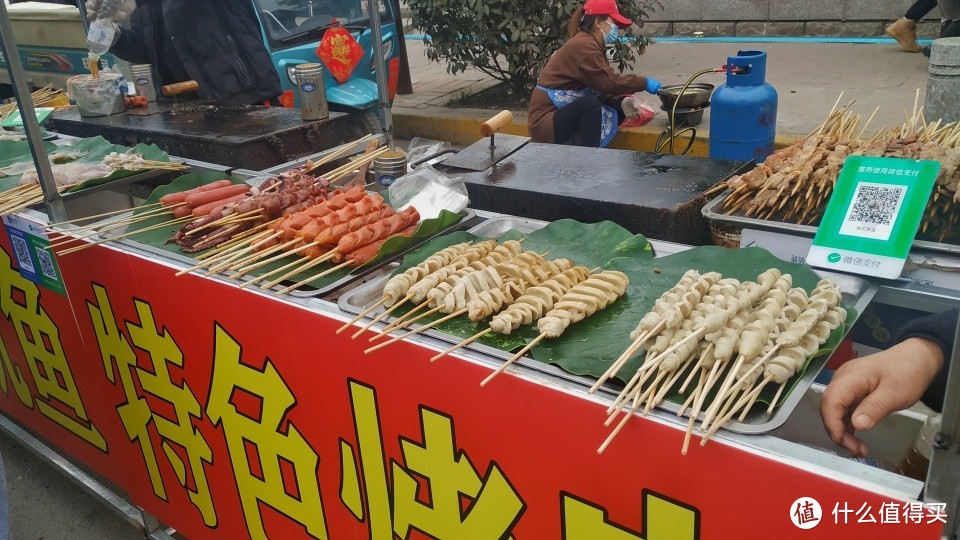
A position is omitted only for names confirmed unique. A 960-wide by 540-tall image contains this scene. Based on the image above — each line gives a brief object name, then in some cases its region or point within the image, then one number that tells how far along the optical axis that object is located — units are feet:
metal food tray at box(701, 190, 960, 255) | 7.31
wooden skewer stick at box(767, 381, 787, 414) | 5.13
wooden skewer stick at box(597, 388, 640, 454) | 4.93
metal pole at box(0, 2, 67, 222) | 9.67
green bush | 28.37
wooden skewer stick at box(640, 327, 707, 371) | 5.39
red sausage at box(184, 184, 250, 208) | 10.37
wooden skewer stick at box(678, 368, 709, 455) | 4.77
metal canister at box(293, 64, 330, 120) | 14.90
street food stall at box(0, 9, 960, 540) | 5.25
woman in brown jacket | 22.91
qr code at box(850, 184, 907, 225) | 7.38
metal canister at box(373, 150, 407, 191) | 11.58
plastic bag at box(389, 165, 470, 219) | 9.82
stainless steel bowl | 21.27
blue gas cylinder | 17.62
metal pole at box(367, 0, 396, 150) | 11.47
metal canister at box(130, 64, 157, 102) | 18.69
